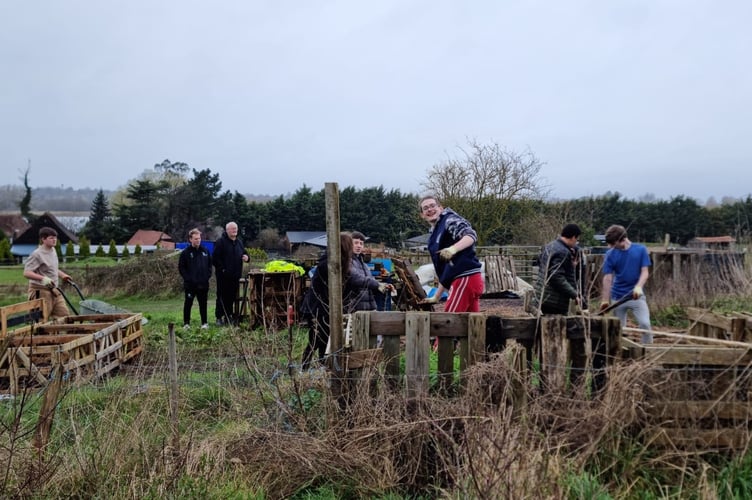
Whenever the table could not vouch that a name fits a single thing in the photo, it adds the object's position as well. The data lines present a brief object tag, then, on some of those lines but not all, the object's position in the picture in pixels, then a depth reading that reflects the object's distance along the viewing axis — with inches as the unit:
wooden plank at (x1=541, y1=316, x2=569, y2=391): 132.6
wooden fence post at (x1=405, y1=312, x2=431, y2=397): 138.8
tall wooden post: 146.9
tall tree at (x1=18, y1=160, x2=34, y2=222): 2036.2
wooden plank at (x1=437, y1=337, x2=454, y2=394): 140.9
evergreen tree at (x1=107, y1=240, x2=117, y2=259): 1702.8
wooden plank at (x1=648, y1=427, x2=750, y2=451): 123.8
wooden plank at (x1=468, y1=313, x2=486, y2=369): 136.8
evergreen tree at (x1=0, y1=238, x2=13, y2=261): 1575.9
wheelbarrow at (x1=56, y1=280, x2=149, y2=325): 360.5
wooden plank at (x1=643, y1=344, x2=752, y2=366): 128.0
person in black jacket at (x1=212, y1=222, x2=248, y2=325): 378.6
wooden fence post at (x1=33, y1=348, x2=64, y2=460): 124.6
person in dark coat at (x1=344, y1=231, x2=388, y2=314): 226.2
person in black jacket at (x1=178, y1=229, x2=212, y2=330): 367.9
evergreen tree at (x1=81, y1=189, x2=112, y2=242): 2092.8
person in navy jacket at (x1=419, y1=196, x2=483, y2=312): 201.0
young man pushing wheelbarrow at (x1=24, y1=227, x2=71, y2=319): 291.7
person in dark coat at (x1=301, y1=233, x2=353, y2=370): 210.5
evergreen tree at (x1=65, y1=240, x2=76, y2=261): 1750.7
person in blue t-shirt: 240.7
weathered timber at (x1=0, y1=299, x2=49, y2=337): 258.8
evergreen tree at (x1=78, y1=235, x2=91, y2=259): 1625.2
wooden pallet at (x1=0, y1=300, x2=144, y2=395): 217.2
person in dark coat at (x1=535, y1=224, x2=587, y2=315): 211.6
